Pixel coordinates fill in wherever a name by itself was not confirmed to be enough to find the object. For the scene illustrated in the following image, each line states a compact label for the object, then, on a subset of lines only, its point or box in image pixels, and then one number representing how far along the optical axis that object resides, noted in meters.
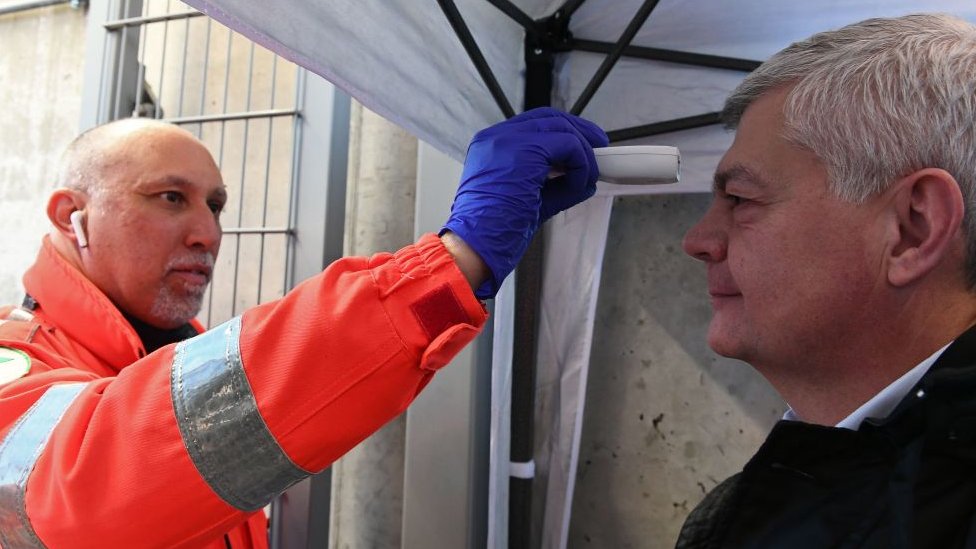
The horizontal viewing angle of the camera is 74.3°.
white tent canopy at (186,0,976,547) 1.10
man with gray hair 0.72
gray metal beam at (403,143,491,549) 2.09
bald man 0.75
